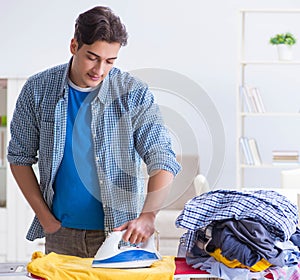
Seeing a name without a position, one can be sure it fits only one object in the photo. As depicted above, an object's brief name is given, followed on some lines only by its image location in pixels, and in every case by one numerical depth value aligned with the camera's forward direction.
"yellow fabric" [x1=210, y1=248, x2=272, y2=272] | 2.56
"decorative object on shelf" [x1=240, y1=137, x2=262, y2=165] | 6.85
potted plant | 6.79
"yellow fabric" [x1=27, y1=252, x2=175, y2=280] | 2.48
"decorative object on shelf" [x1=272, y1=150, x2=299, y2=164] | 6.82
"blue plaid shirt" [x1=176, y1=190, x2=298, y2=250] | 2.58
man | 2.90
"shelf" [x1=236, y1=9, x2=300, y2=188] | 7.19
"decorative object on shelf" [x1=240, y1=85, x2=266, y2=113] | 6.85
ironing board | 2.57
